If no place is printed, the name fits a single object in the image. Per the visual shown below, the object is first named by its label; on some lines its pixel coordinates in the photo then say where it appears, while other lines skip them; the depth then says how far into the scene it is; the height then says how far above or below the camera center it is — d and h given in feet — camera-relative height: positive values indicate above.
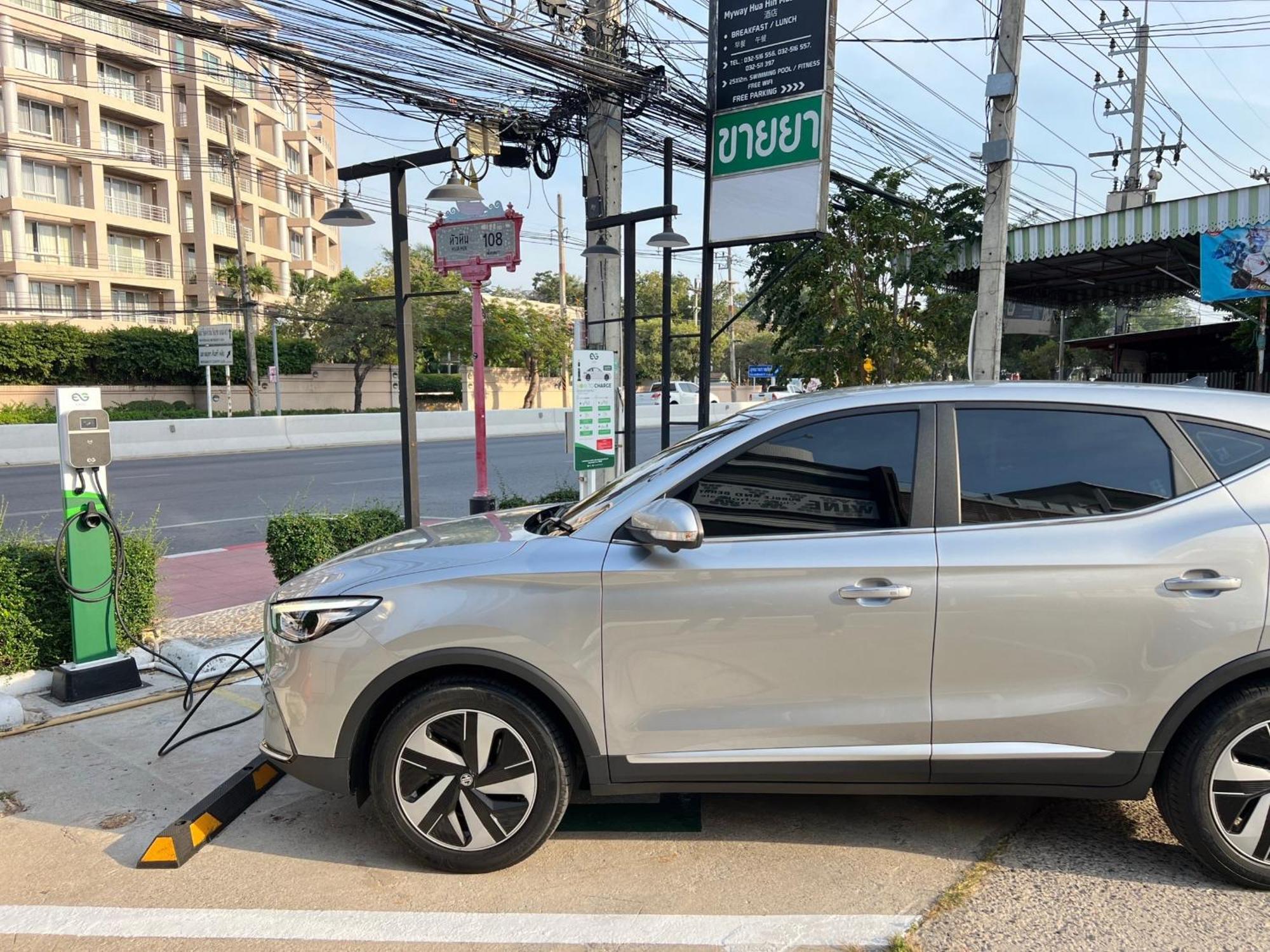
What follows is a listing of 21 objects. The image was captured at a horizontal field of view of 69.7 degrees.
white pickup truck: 134.51 -3.56
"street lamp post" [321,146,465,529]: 24.47 +2.27
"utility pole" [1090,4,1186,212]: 79.36 +25.57
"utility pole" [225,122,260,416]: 107.86 +6.97
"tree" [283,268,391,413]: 135.74 +6.88
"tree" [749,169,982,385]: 44.86 +4.10
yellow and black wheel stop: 11.08 -5.78
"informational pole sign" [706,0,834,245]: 25.53 +7.36
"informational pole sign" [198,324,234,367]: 91.45 +2.46
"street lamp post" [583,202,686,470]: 26.96 +2.76
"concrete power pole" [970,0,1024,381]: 36.09 +6.97
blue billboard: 45.55 +5.51
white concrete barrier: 69.82 -5.77
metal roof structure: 44.11 +7.17
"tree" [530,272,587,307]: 261.85 +24.36
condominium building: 130.00 +31.03
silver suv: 10.06 -2.93
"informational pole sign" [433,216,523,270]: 31.78 +4.59
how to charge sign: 26.84 -1.14
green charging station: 16.53 -3.35
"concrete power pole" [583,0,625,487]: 29.89 +6.57
